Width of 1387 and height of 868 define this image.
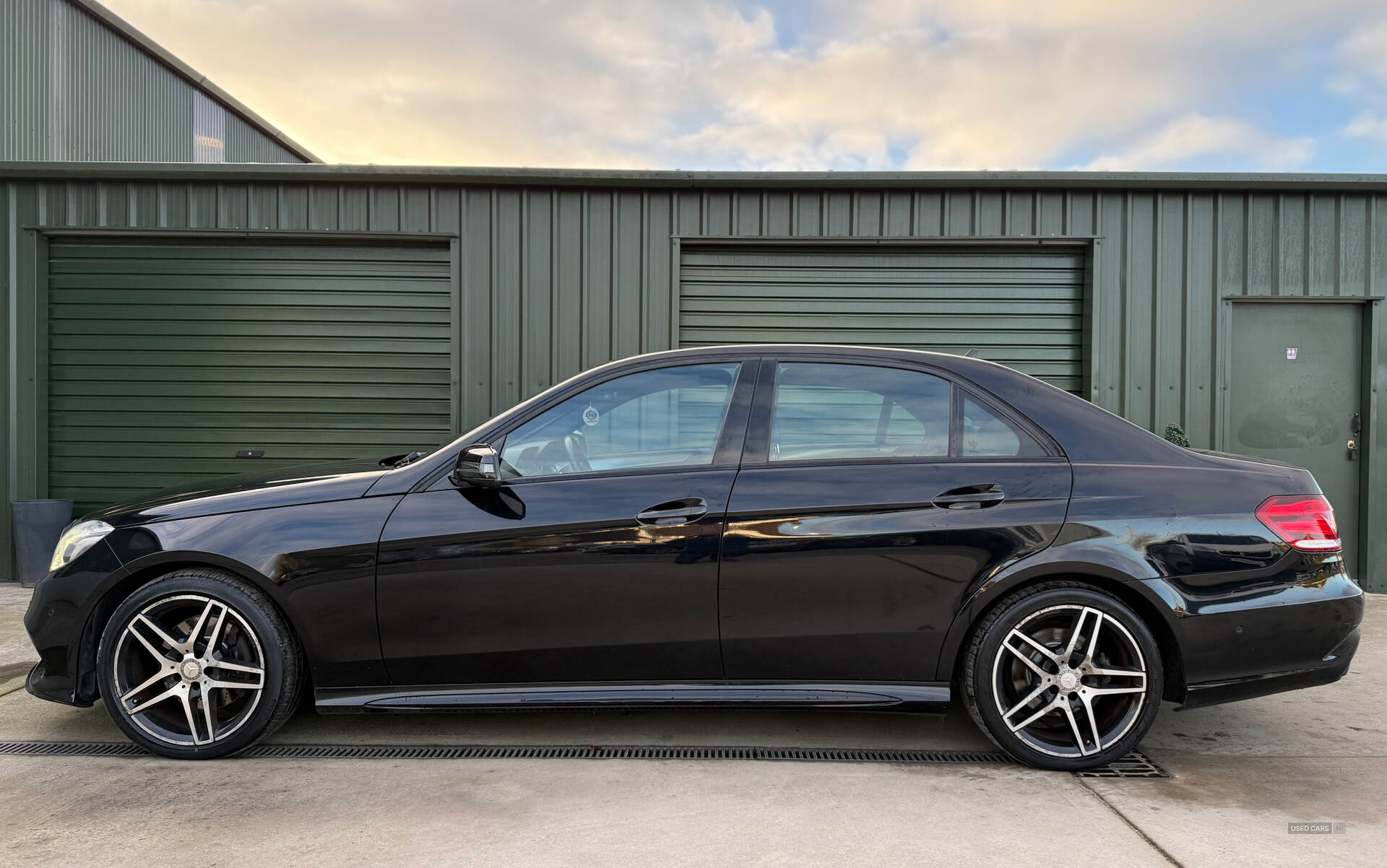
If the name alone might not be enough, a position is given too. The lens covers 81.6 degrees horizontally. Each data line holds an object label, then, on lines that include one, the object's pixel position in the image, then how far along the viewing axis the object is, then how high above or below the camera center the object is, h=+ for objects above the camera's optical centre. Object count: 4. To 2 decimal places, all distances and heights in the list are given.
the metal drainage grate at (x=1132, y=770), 2.98 -1.26
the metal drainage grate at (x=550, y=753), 3.11 -1.26
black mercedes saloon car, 2.96 -0.57
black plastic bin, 6.33 -0.88
